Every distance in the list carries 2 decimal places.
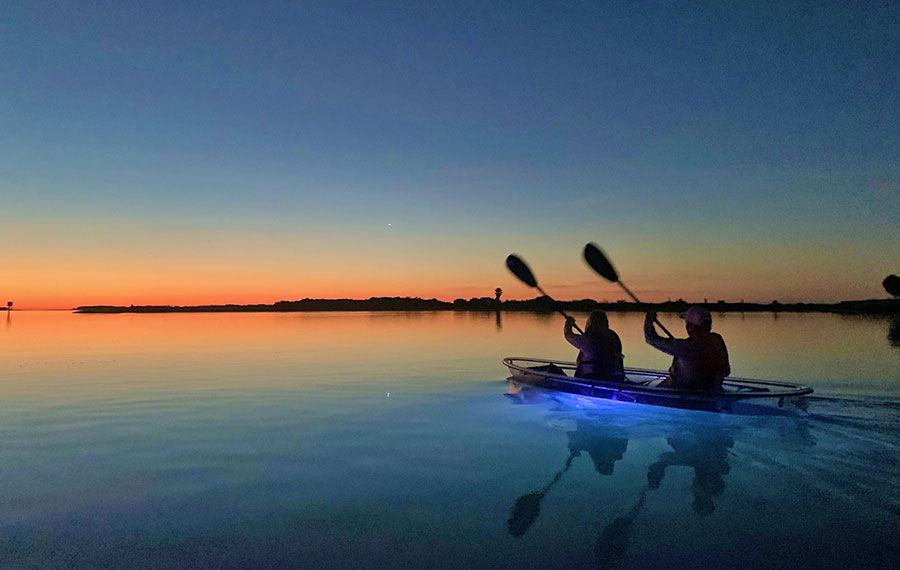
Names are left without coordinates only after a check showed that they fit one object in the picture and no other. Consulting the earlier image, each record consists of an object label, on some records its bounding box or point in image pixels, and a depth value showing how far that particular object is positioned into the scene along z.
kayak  10.44
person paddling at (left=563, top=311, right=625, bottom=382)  12.82
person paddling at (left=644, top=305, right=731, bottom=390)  10.52
